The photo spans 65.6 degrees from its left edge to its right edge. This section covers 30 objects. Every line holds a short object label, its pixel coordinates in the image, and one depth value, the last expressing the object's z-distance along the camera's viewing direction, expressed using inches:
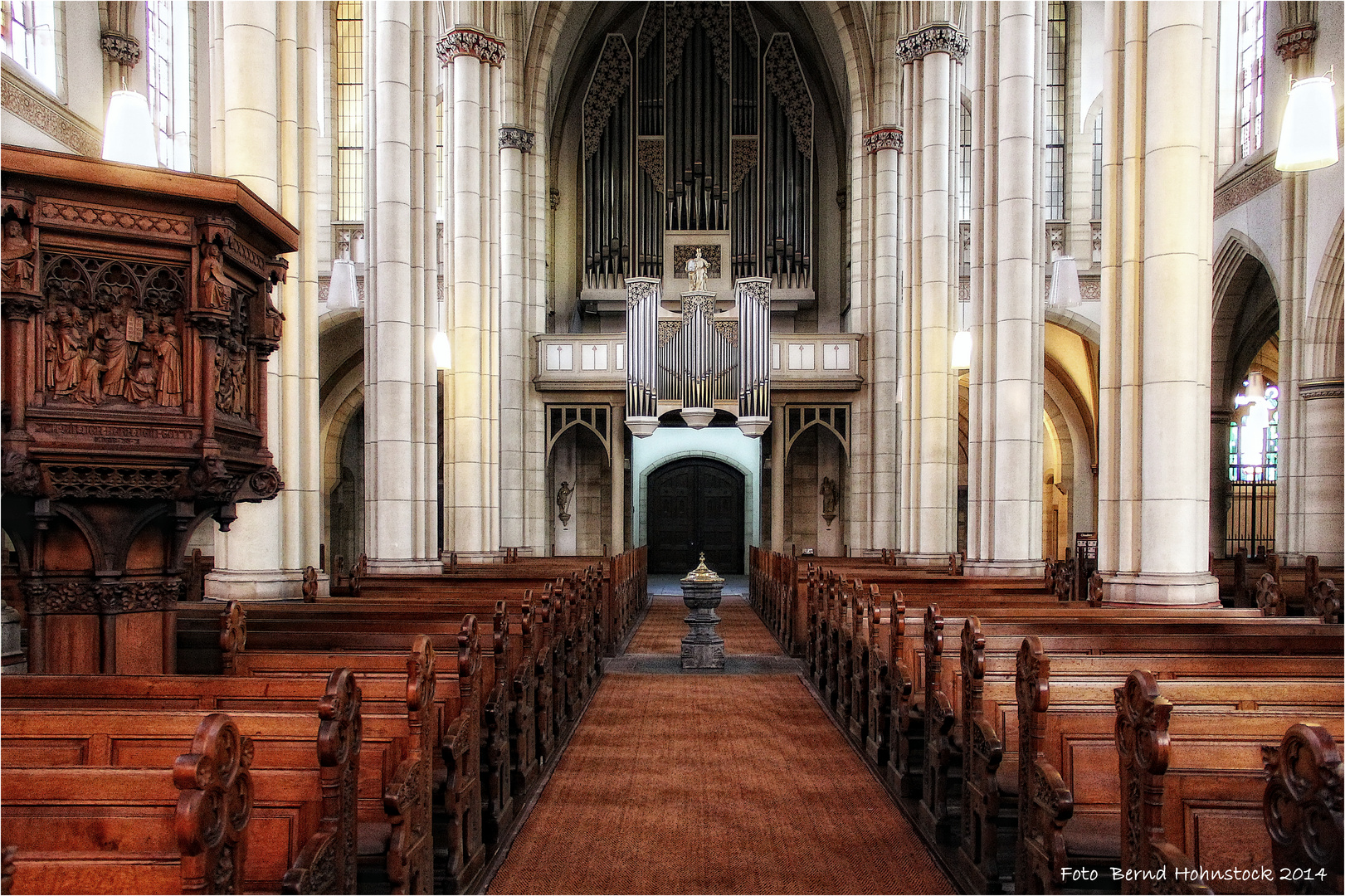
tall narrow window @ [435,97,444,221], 757.6
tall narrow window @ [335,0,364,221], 800.3
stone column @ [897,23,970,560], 599.2
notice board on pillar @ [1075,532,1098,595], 497.4
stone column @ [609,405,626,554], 828.6
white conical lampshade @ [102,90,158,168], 178.5
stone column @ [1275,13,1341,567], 561.0
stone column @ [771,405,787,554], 820.0
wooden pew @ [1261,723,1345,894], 87.4
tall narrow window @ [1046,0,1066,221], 807.7
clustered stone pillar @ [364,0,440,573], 438.6
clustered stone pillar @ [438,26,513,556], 601.3
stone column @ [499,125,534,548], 794.2
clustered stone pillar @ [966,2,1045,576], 438.9
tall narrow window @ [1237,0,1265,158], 613.9
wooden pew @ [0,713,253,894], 91.5
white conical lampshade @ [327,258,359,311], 618.5
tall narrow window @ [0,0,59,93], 456.1
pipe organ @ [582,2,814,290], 910.4
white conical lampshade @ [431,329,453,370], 574.9
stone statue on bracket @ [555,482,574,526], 933.8
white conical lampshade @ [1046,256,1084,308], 554.6
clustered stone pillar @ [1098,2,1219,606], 296.2
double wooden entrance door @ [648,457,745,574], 1023.6
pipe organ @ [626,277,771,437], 791.7
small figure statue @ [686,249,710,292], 802.8
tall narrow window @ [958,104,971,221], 820.9
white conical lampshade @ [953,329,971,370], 578.9
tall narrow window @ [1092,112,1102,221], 790.1
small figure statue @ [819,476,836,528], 922.7
